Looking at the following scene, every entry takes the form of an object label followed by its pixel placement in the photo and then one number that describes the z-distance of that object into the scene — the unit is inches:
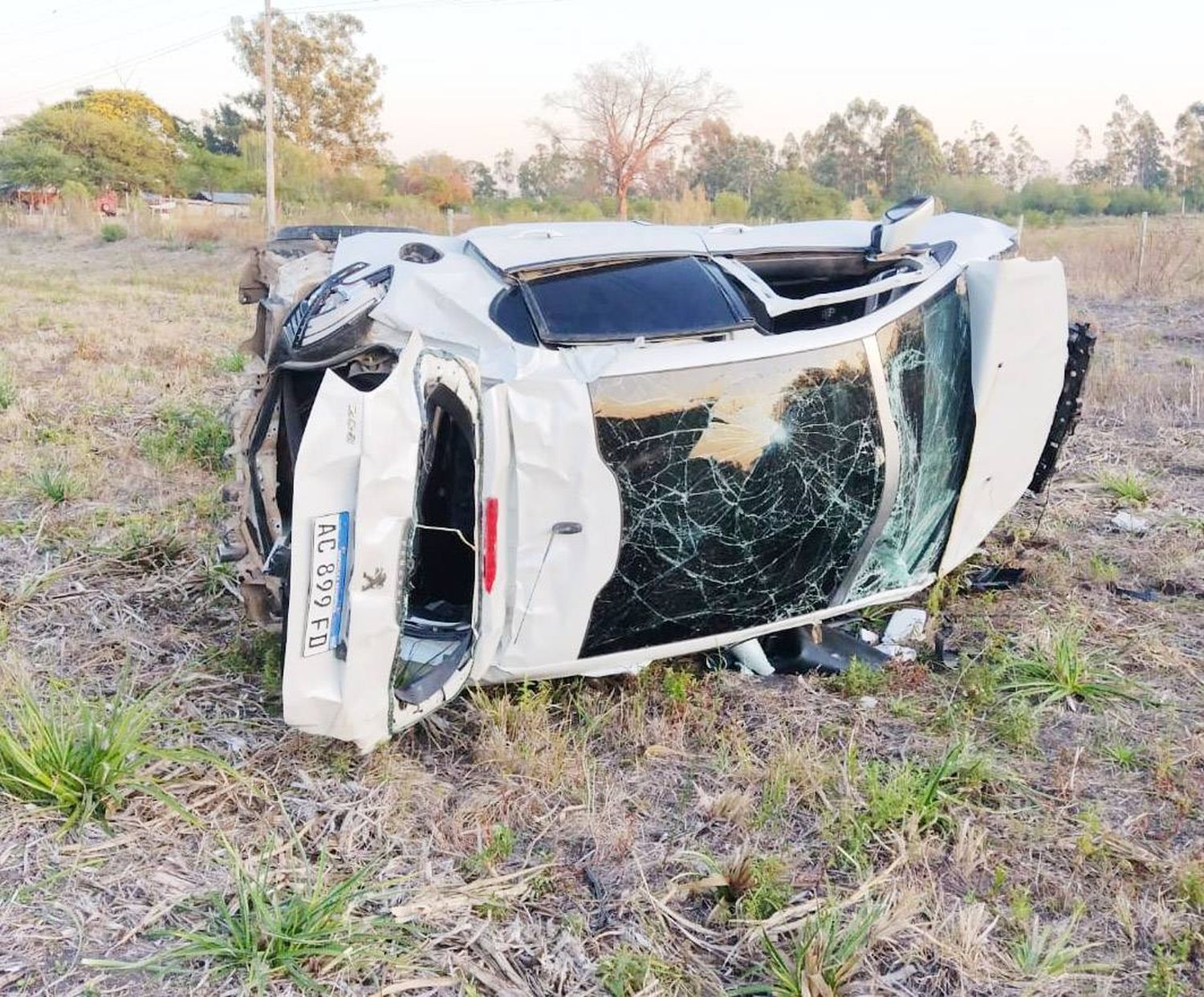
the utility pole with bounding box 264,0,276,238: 912.3
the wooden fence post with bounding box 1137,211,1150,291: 563.5
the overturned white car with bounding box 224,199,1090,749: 105.8
